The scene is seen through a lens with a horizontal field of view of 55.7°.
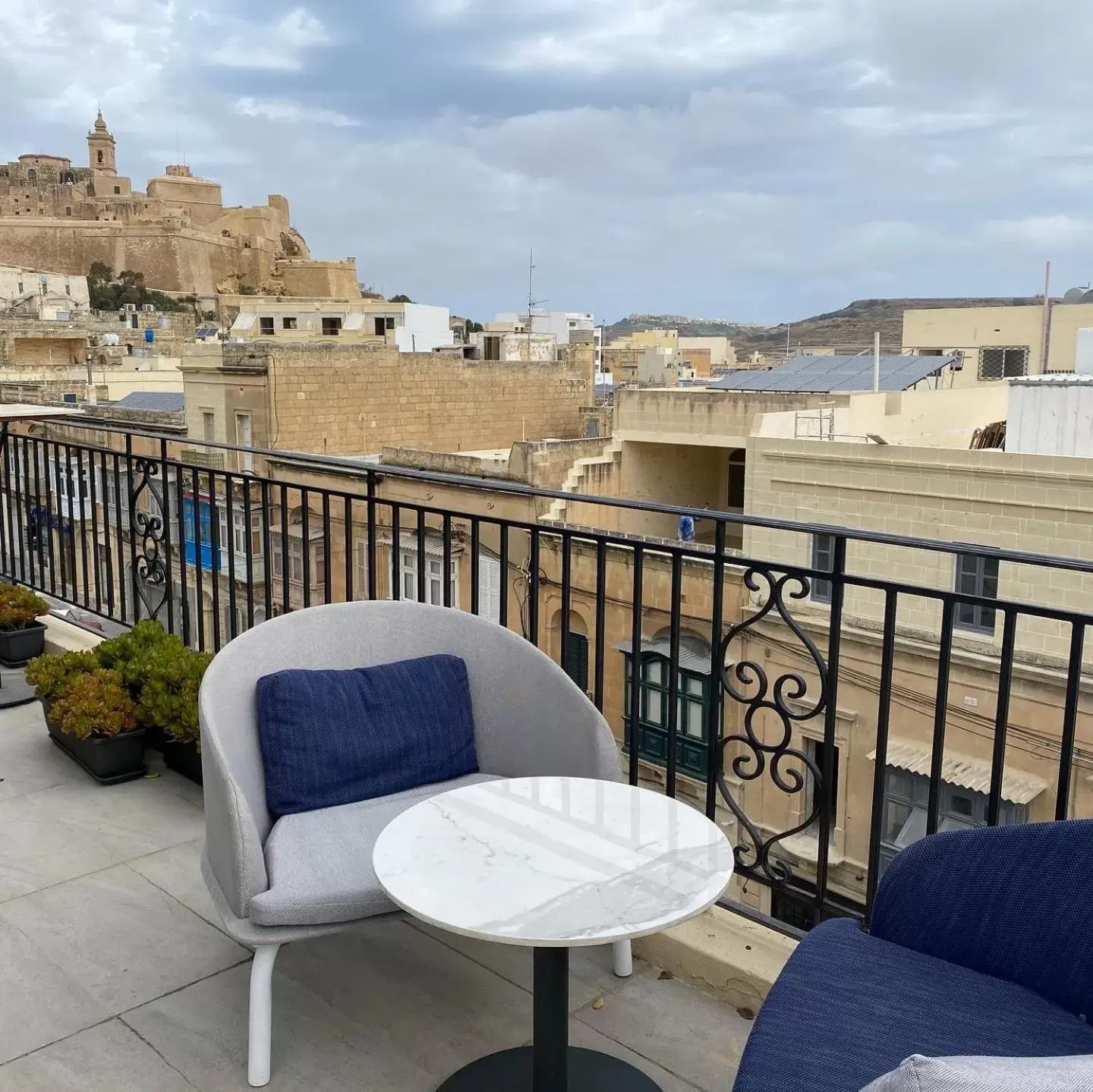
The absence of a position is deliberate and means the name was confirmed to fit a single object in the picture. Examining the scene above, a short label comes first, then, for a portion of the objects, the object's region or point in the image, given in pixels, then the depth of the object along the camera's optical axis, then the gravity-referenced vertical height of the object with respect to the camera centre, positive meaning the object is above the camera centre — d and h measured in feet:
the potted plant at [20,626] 14.98 -3.61
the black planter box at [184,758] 11.30 -4.17
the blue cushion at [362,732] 8.04 -2.78
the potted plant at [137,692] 11.14 -3.40
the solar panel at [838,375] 73.46 +0.91
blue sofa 4.87 -3.05
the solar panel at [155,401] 102.53 -2.27
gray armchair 6.77 -2.86
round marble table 5.62 -2.84
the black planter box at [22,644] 15.05 -3.87
